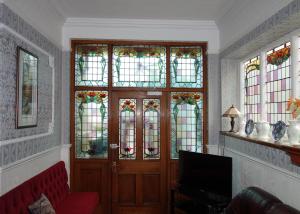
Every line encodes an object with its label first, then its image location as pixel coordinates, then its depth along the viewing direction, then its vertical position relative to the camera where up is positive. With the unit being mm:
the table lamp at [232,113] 3855 -54
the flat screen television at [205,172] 3623 -882
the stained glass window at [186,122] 4629 -220
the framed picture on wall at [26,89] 2805 +206
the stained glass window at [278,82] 2999 +313
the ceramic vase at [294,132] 2367 -193
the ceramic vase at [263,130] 3100 -232
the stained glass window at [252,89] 3741 +288
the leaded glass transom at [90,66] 4555 +700
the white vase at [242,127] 3818 -251
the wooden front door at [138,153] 4531 -732
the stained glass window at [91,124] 4539 -255
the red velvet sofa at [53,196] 2443 -925
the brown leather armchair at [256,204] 2268 -847
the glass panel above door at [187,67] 4648 +707
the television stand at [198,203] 3350 -1176
